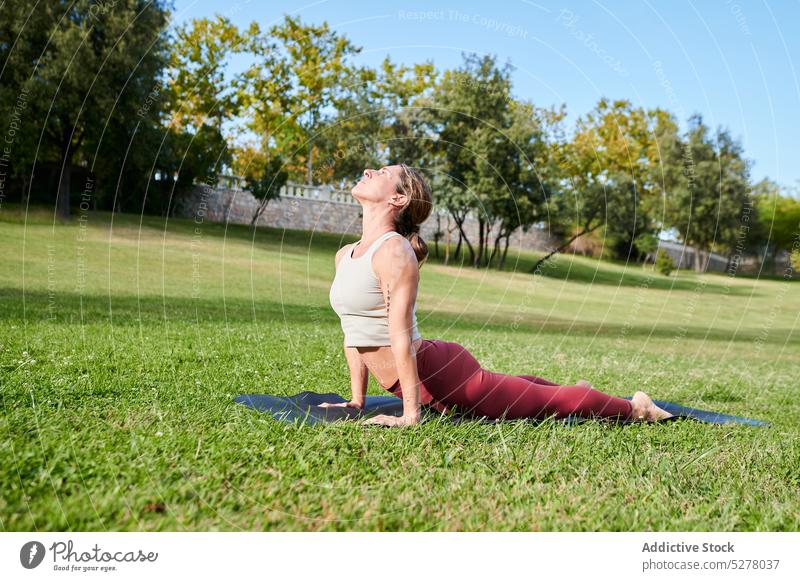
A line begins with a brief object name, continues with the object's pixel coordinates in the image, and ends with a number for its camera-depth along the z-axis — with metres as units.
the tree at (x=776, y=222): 23.73
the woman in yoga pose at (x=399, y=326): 4.07
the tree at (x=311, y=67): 9.30
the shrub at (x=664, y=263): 31.02
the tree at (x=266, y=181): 12.48
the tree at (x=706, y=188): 22.69
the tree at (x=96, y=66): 14.05
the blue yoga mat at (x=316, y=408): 4.32
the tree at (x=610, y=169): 16.36
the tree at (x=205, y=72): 9.56
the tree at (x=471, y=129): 14.35
